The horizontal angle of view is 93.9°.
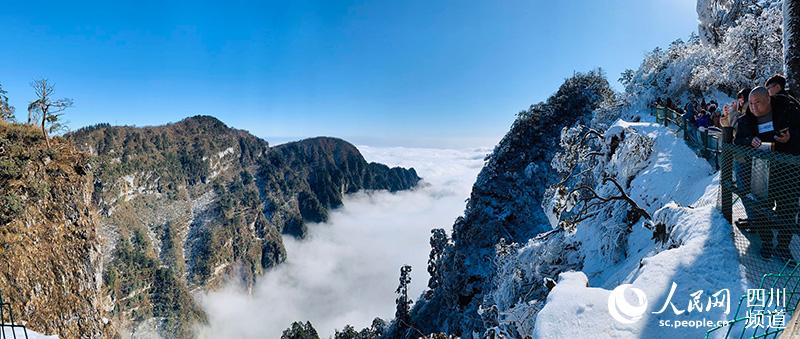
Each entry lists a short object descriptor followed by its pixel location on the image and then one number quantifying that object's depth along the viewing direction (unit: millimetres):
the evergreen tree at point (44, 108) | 18328
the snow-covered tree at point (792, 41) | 8875
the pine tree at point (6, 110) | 23038
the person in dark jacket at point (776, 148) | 4527
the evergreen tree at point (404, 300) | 42719
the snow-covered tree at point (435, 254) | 44438
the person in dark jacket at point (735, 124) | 5246
